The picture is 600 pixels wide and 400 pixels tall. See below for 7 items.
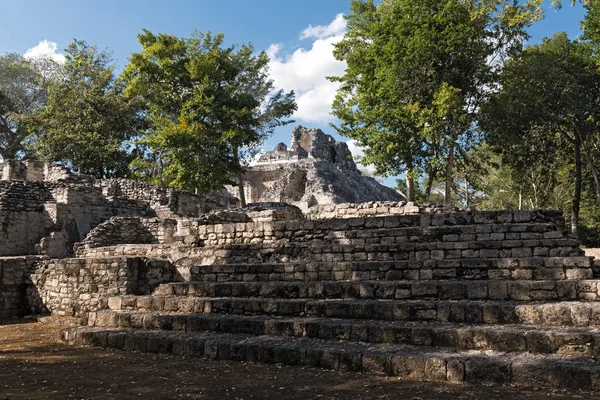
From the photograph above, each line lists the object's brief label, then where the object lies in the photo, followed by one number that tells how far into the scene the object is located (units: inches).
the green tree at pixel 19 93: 1482.5
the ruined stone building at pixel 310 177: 1395.2
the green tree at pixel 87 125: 1104.8
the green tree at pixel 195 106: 903.1
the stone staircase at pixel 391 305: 181.3
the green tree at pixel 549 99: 744.3
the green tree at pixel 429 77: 740.6
